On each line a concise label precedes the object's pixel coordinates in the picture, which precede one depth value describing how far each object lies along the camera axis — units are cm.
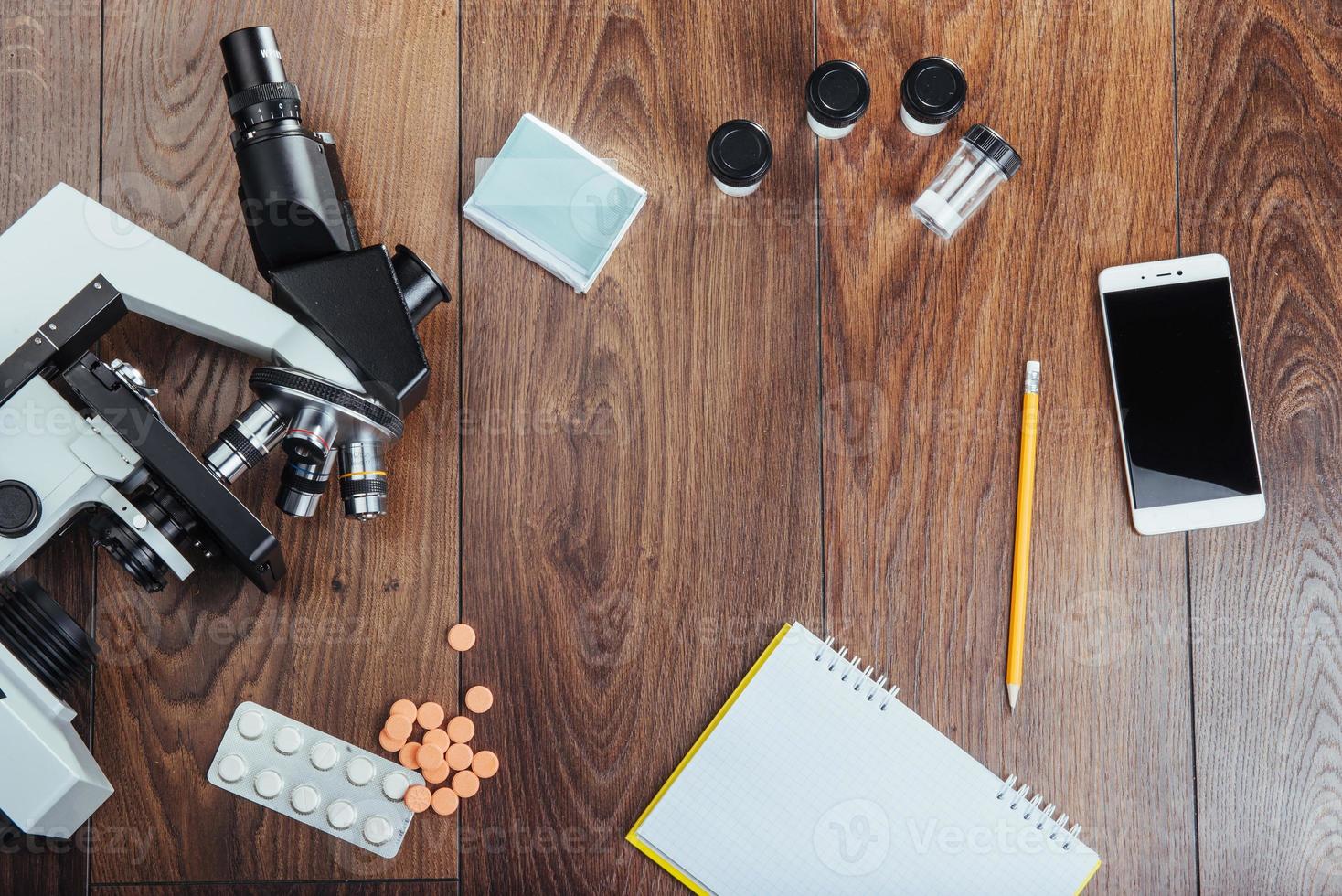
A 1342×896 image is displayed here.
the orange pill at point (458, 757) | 93
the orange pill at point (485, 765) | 94
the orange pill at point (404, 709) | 94
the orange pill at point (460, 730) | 93
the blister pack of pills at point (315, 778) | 92
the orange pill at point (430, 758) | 92
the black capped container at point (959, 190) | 97
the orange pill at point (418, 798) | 92
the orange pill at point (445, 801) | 92
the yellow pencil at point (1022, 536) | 95
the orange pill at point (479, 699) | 94
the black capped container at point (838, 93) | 95
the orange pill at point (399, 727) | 93
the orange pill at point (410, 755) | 93
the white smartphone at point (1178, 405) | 97
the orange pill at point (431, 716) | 94
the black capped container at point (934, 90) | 95
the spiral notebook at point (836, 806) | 92
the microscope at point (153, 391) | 73
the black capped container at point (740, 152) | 95
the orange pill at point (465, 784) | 93
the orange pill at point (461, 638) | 94
